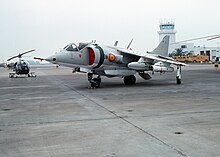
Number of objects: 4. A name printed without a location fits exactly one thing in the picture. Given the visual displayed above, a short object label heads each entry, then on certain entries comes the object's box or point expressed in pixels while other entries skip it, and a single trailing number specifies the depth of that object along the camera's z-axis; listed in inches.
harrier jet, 667.4
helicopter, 1269.8
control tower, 7247.1
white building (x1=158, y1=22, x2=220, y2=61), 7095.0
